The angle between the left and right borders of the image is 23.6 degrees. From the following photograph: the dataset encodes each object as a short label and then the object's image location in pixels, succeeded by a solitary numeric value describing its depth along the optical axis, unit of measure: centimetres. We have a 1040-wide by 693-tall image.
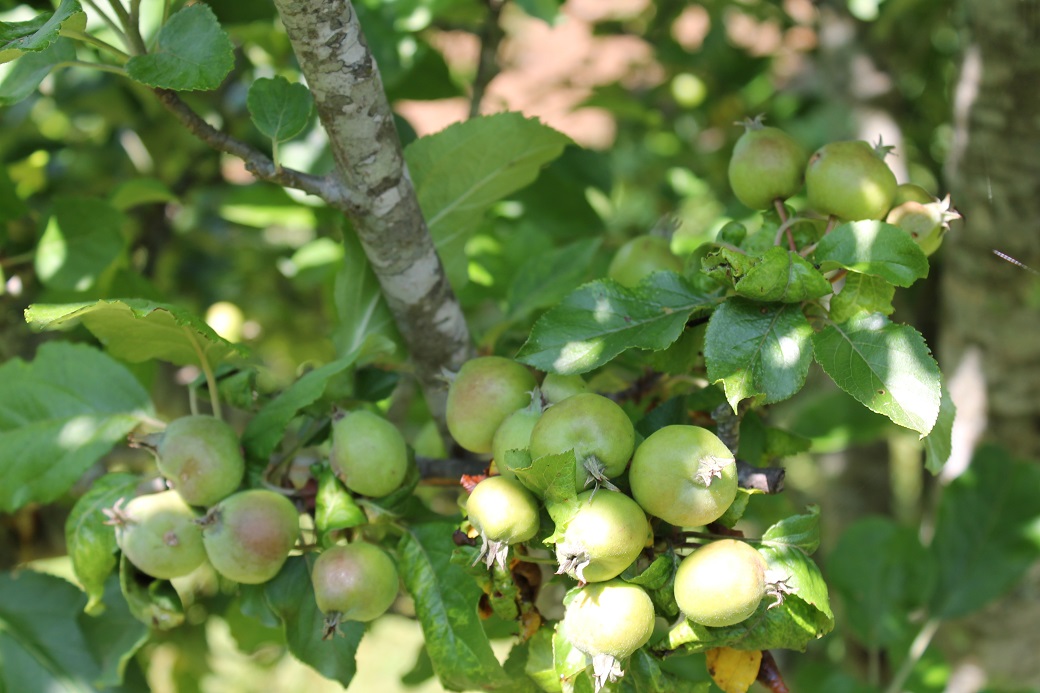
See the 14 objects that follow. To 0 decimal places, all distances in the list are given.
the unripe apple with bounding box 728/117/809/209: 81
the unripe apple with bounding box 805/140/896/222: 80
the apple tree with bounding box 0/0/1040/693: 76
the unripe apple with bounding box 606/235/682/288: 85
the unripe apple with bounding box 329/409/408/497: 81
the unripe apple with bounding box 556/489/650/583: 74
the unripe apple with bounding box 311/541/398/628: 79
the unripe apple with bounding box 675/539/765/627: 75
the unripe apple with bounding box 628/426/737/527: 75
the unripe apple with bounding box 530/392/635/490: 75
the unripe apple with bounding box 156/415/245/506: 81
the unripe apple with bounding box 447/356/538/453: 79
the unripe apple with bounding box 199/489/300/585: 79
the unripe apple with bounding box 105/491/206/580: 80
